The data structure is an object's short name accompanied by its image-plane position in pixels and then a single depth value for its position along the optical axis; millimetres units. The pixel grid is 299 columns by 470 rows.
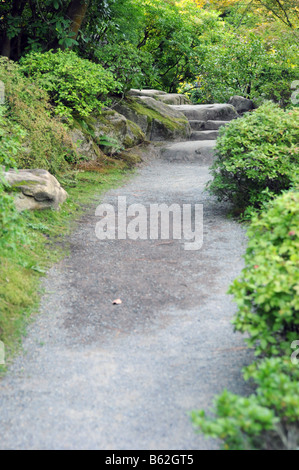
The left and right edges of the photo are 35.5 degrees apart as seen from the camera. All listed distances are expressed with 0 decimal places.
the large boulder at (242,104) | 15805
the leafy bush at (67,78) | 8711
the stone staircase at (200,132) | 11281
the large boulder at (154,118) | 11906
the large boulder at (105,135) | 9406
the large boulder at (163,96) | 13397
